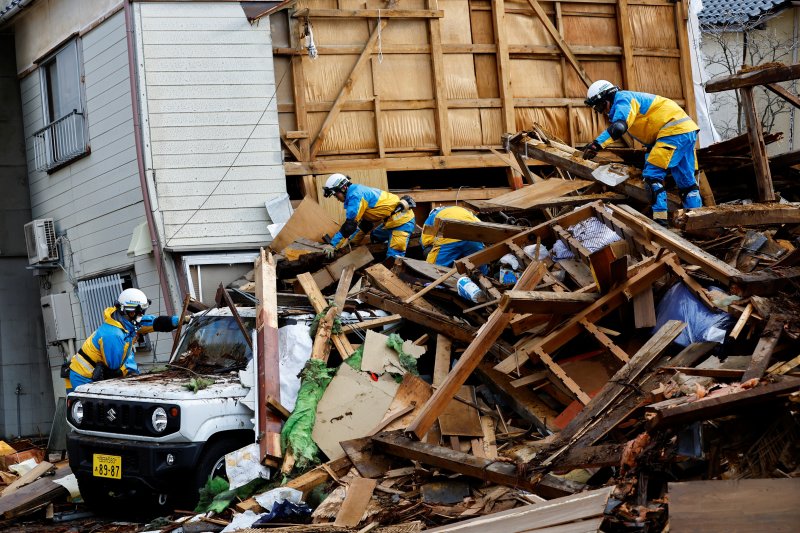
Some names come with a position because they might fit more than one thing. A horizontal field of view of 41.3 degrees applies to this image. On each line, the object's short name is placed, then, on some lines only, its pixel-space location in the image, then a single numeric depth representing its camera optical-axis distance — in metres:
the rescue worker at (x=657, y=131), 12.08
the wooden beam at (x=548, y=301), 8.58
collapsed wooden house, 15.62
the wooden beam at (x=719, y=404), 6.29
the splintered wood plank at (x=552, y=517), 6.06
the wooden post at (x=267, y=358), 8.89
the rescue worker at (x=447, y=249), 12.26
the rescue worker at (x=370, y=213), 13.38
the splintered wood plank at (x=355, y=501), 7.68
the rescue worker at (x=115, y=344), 11.49
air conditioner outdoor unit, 16.95
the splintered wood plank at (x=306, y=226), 14.16
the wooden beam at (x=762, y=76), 10.80
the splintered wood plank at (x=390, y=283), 10.89
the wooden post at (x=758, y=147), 11.37
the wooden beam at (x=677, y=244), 8.87
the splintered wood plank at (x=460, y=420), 8.91
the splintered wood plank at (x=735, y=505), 5.56
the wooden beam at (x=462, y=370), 8.40
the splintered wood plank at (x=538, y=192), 12.28
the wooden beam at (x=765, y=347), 7.16
